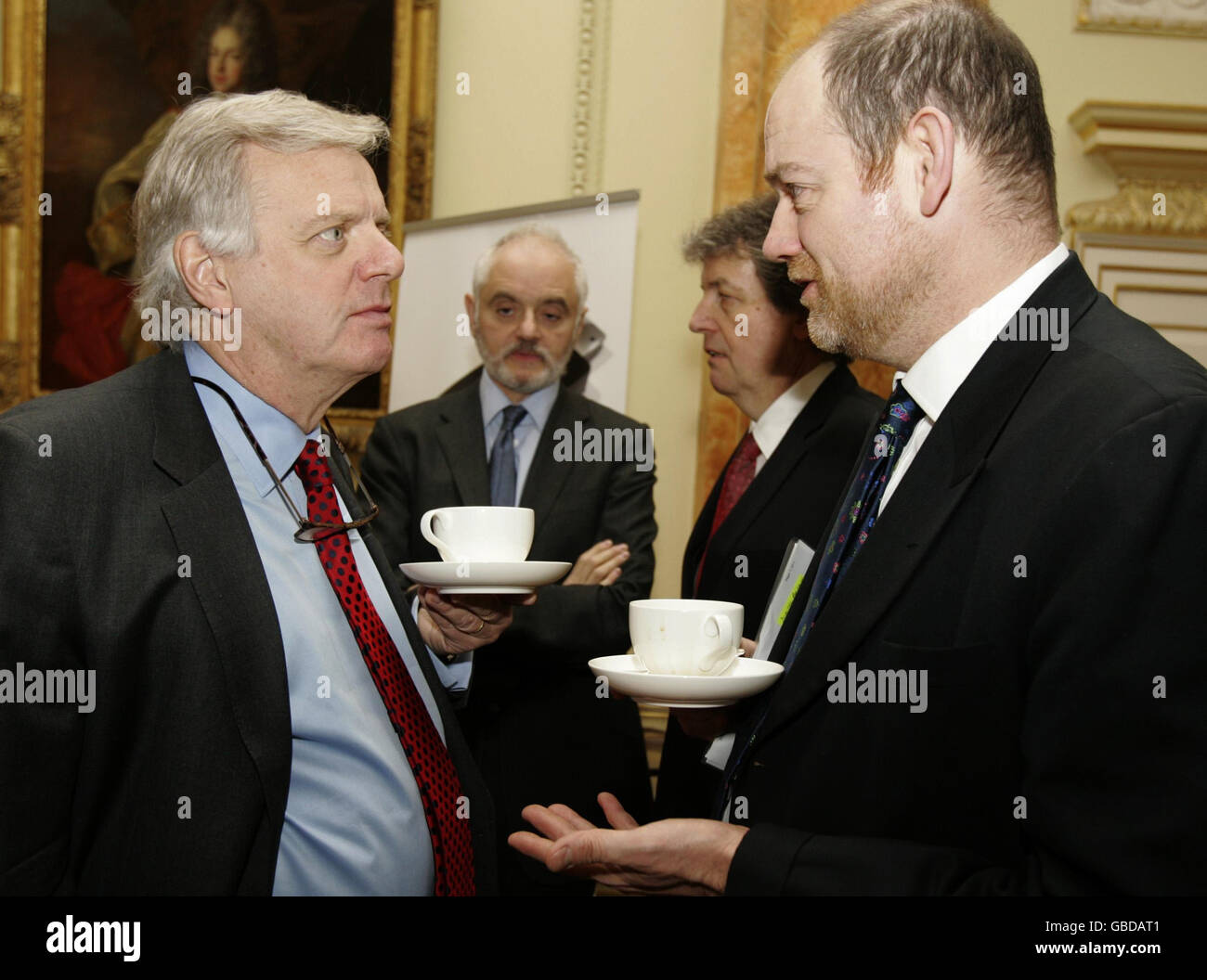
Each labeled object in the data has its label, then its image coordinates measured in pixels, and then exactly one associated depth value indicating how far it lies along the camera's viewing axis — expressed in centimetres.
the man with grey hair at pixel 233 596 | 143
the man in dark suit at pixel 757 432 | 263
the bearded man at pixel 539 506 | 295
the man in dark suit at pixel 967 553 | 117
